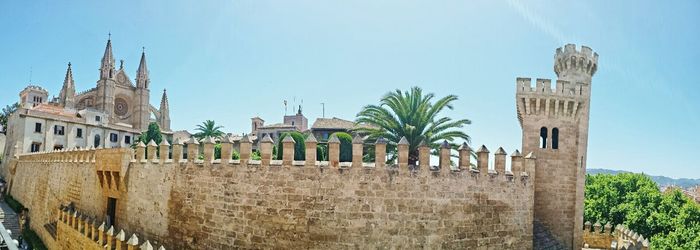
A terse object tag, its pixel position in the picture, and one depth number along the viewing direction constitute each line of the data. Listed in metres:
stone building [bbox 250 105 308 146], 59.01
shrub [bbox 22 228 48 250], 23.00
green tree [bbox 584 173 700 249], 25.30
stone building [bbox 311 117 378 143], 44.66
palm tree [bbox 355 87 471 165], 19.58
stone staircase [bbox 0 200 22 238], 27.16
